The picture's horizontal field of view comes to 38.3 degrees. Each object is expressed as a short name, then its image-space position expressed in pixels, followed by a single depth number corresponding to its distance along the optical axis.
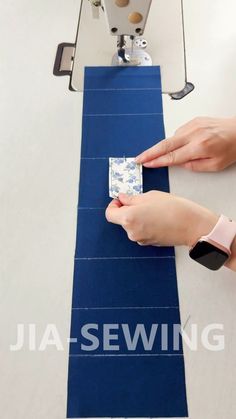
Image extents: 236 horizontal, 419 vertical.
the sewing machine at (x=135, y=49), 1.06
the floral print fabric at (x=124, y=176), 0.87
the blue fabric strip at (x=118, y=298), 0.66
